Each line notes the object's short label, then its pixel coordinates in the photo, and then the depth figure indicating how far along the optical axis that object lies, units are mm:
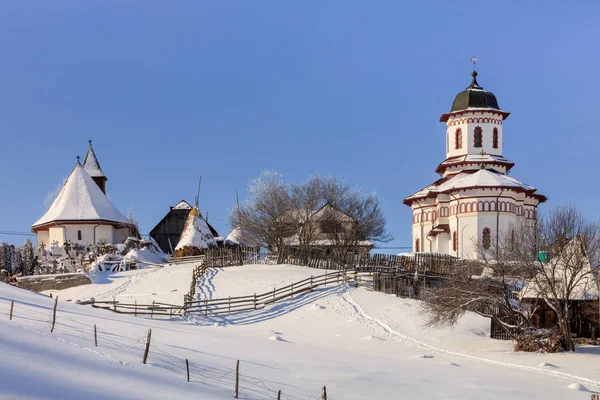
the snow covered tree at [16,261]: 51156
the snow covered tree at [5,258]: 50800
